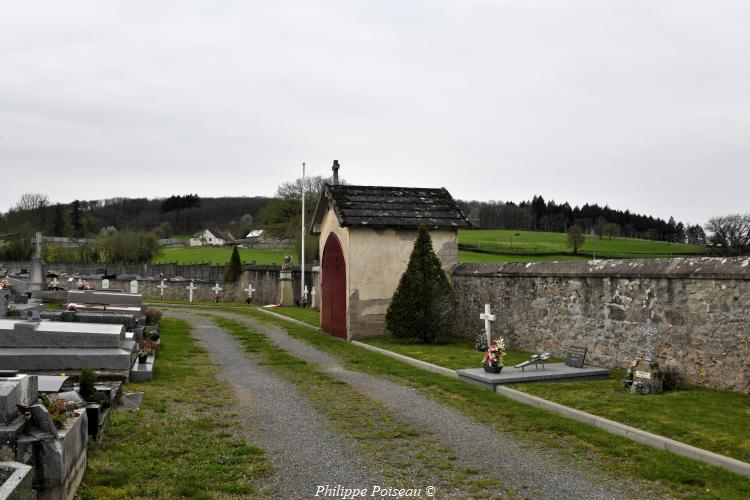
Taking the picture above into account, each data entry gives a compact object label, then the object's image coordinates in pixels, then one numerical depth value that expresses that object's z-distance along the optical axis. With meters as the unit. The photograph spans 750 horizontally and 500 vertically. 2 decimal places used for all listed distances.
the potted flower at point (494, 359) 11.36
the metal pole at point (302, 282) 34.70
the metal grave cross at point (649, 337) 10.16
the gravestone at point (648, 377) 9.93
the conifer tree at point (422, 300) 16.69
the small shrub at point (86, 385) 7.56
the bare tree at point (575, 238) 61.34
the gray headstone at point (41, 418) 5.28
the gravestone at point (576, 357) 11.90
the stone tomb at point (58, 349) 9.60
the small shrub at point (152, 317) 19.58
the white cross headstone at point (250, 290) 39.09
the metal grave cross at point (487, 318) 14.14
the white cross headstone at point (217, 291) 40.69
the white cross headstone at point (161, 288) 41.78
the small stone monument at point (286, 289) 35.59
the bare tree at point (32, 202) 88.38
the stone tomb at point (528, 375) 10.98
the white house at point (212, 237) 114.94
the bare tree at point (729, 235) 35.16
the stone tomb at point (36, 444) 4.97
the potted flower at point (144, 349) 11.98
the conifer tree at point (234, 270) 42.35
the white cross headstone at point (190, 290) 40.53
